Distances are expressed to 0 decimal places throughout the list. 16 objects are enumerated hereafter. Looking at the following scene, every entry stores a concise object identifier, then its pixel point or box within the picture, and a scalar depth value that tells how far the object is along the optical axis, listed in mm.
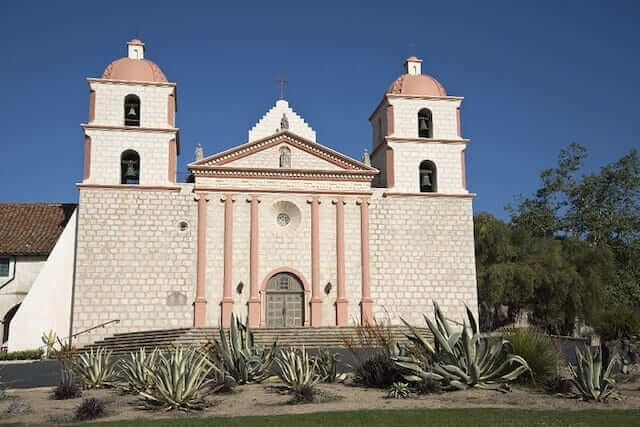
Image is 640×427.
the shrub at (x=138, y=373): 13645
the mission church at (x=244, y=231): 27891
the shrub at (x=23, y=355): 25641
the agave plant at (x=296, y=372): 13359
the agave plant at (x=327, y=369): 15016
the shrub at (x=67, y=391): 14008
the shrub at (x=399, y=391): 12775
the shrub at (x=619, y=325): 17125
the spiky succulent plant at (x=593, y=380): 12430
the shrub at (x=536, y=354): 14062
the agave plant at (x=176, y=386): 12164
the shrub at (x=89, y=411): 11656
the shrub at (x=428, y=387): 12992
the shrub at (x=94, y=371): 15211
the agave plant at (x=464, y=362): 13219
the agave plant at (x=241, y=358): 14711
